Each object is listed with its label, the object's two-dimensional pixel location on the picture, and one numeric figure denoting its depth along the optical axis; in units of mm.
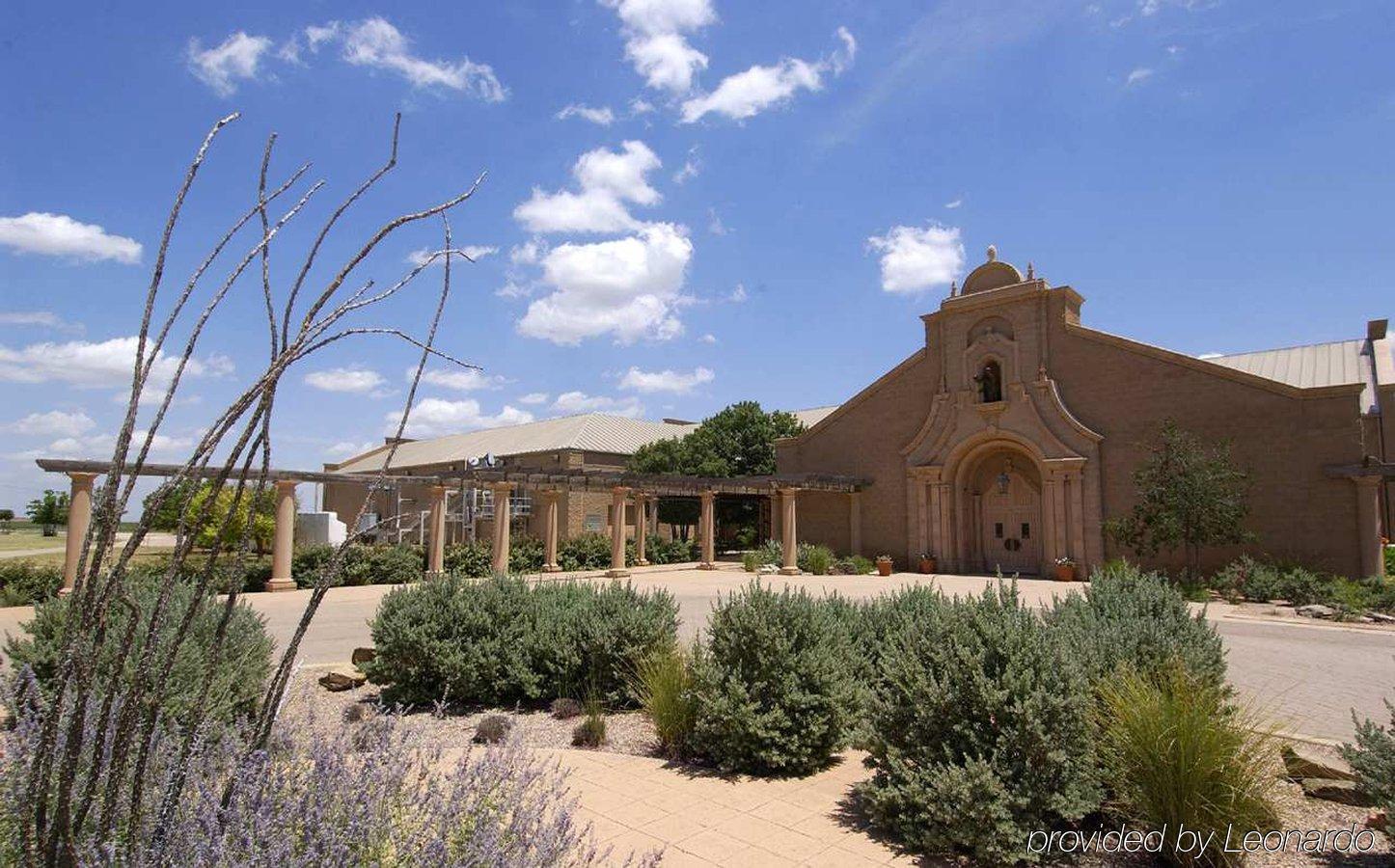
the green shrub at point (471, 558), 26453
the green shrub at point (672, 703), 6652
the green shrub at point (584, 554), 30734
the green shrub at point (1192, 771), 4348
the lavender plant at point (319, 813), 2416
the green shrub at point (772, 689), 6094
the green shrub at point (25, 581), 18734
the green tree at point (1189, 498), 20531
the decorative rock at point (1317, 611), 16359
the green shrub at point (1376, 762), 4297
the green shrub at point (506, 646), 8289
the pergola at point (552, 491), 18812
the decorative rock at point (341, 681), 9273
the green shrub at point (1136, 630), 5996
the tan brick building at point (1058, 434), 21578
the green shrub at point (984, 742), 4484
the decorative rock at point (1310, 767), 5570
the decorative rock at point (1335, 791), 5309
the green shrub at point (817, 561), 28891
